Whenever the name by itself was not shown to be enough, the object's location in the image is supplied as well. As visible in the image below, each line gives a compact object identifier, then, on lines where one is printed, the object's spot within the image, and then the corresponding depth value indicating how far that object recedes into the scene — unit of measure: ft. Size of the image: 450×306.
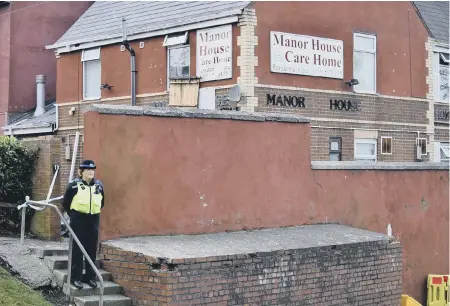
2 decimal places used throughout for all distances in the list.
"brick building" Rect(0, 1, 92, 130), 83.35
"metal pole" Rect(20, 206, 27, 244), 41.29
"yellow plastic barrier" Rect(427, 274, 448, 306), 52.79
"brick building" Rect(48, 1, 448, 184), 63.72
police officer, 35.63
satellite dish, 62.00
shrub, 49.25
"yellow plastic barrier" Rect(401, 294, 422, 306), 48.37
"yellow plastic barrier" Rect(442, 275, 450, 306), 53.57
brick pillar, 48.47
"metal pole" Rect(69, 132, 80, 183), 62.09
